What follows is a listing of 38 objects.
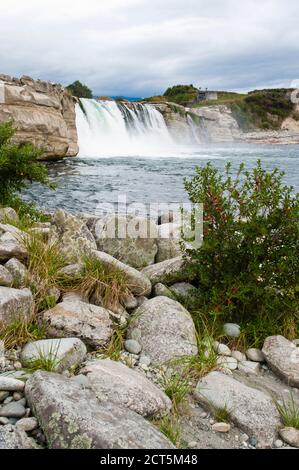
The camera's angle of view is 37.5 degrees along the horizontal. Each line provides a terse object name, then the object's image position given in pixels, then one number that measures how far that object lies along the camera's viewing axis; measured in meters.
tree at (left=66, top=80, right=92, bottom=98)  60.29
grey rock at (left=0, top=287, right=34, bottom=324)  3.46
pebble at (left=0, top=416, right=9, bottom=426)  2.54
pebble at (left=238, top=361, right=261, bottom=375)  3.82
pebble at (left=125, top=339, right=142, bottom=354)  3.75
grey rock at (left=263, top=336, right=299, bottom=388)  3.69
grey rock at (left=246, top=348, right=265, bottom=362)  3.99
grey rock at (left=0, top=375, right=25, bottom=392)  2.78
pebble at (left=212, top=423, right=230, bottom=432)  3.04
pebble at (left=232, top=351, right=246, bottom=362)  3.96
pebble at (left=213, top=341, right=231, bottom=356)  3.96
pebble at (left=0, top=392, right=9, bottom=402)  2.75
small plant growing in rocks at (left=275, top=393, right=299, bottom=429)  3.14
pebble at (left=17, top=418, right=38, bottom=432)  2.50
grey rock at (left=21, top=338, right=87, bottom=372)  3.11
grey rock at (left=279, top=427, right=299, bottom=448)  2.99
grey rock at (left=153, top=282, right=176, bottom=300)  4.54
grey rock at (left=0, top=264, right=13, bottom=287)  3.73
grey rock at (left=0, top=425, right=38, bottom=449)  2.31
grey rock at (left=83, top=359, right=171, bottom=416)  2.86
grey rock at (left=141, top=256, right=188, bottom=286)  4.68
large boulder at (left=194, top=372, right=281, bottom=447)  3.05
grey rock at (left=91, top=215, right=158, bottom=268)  5.34
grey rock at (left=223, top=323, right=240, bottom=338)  4.17
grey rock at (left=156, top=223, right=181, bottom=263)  5.65
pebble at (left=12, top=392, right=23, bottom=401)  2.76
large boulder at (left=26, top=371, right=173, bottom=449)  2.32
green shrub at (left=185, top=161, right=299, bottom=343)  4.20
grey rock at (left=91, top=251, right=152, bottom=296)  4.30
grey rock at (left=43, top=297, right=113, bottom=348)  3.55
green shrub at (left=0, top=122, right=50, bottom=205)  6.98
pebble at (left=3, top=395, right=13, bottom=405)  2.72
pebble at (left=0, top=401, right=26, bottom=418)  2.60
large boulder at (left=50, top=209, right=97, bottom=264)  4.67
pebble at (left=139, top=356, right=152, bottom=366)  3.62
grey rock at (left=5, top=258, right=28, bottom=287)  3.94
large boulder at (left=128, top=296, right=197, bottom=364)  3.74
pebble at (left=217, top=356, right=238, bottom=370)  3.78
